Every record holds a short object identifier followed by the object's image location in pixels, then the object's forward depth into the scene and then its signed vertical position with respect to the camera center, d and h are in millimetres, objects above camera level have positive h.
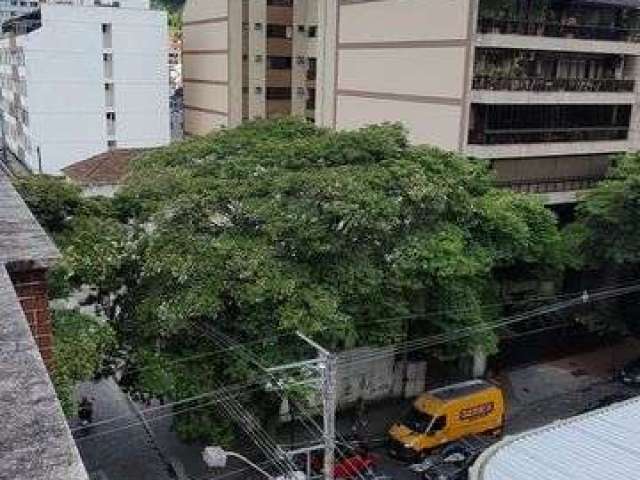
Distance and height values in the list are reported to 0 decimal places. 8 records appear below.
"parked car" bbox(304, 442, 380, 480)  17984 -10008
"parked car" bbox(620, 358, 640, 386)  24656 -10218
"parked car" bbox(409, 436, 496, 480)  17984 -10000
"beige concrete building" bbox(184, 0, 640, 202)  25078 -83
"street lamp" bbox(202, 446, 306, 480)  11523 -6321
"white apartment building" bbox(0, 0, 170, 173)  44219 -1052
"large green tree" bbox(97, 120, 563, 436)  15844 -4277
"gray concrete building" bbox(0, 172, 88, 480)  2461 -1377
